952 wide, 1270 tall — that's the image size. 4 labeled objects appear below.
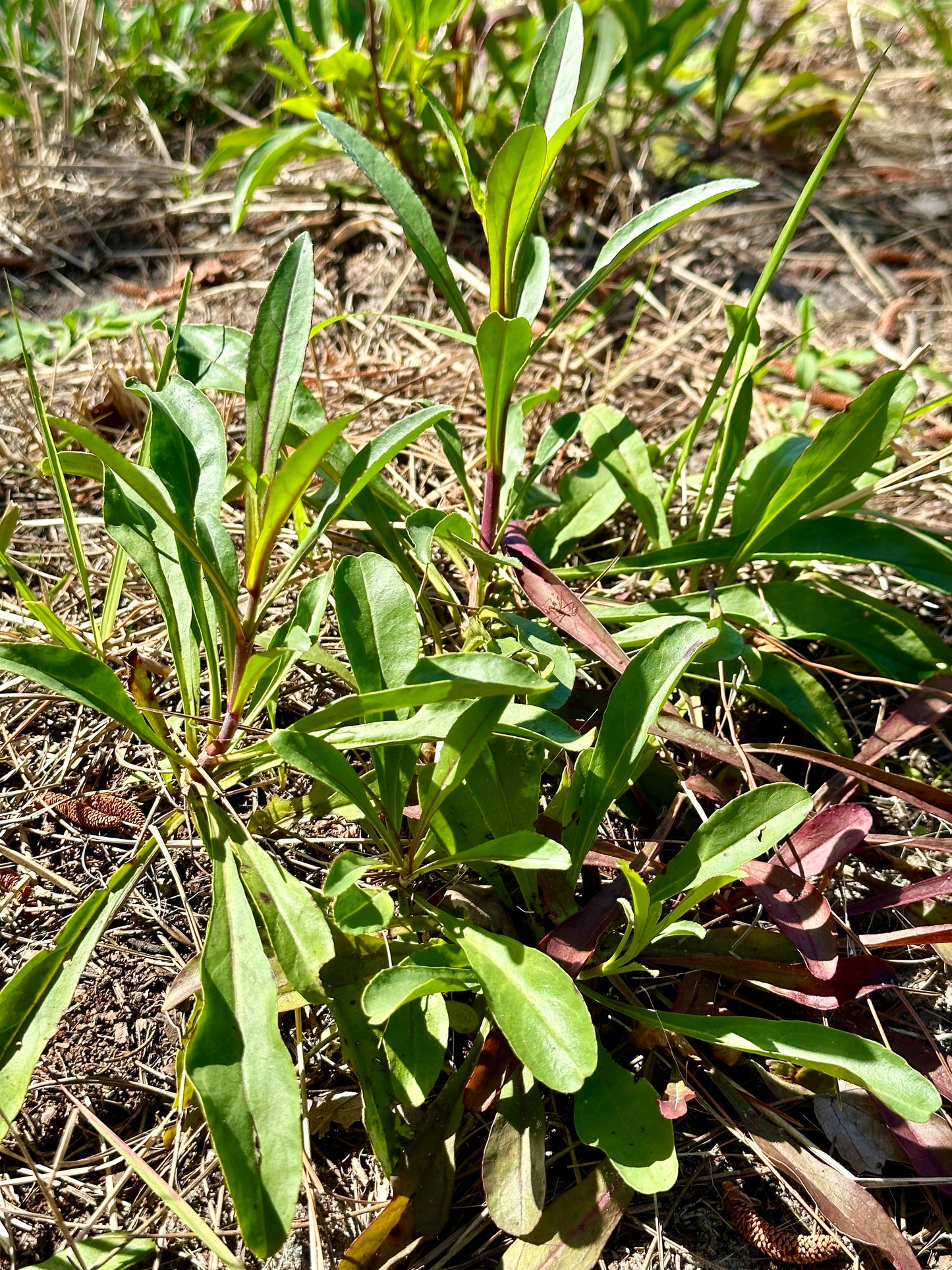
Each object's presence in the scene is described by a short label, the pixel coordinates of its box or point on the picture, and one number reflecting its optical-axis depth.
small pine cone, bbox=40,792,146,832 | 0.37
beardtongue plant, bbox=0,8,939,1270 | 0.29
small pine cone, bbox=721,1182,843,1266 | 0.31
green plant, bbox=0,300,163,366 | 0.53
